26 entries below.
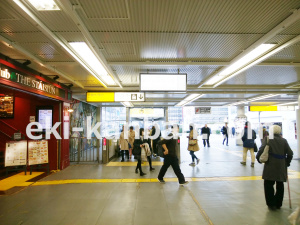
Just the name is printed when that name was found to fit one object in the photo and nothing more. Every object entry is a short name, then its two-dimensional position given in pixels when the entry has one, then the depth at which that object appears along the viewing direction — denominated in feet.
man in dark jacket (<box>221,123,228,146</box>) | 47.42
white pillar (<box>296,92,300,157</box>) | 29.10
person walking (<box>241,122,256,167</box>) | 24.62
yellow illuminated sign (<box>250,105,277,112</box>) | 49.26
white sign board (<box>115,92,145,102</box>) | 25.44
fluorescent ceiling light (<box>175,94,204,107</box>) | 34.19
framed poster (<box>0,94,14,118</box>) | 24.27
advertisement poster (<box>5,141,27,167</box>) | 20.51
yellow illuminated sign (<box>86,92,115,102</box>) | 26.43
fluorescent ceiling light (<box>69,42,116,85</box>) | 13.37
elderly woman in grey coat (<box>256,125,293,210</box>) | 12.30
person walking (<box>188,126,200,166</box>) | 25.30
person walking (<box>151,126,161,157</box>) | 28.53
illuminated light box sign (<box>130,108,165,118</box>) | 47.23
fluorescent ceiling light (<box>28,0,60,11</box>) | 8.85
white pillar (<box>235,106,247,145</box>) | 49.95
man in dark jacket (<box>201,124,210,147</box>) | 43.62
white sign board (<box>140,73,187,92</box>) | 17.51
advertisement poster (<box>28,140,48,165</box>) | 21.89
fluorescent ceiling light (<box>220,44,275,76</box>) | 14.13
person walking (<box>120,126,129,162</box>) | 28.90
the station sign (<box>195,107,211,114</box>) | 52.39
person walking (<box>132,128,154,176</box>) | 20.78
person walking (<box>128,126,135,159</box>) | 29.25
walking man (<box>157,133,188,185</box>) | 17.42
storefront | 23.84
